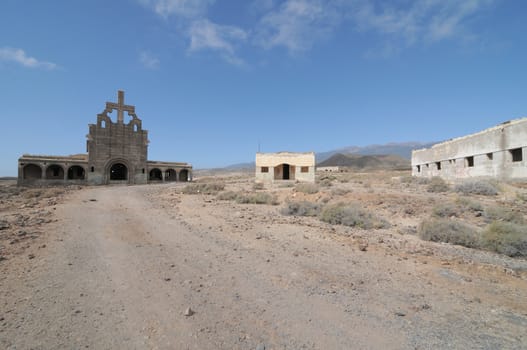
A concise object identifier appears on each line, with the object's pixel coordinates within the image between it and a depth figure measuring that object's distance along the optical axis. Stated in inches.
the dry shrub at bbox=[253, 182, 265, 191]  870.6
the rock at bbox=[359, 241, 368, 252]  241.4
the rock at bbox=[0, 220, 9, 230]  295.9
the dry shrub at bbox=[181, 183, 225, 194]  767.1
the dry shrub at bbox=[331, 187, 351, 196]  613.0
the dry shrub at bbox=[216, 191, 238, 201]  616.6
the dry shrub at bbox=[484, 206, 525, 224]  323.3
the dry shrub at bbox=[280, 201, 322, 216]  427.8
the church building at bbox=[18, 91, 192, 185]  1242.0
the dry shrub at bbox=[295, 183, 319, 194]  663.8
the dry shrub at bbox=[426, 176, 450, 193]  649.8
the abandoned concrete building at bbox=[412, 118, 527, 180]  707.4
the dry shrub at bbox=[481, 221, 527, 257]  235.3
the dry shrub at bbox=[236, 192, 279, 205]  558.6
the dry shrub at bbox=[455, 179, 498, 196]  563.2
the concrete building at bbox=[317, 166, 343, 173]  2649.6
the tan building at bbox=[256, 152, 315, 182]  1103.6
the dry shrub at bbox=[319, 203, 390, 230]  347.7
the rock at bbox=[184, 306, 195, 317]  123.5
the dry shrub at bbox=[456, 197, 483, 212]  401.4
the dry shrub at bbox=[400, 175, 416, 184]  938.6
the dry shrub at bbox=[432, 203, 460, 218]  386.9
